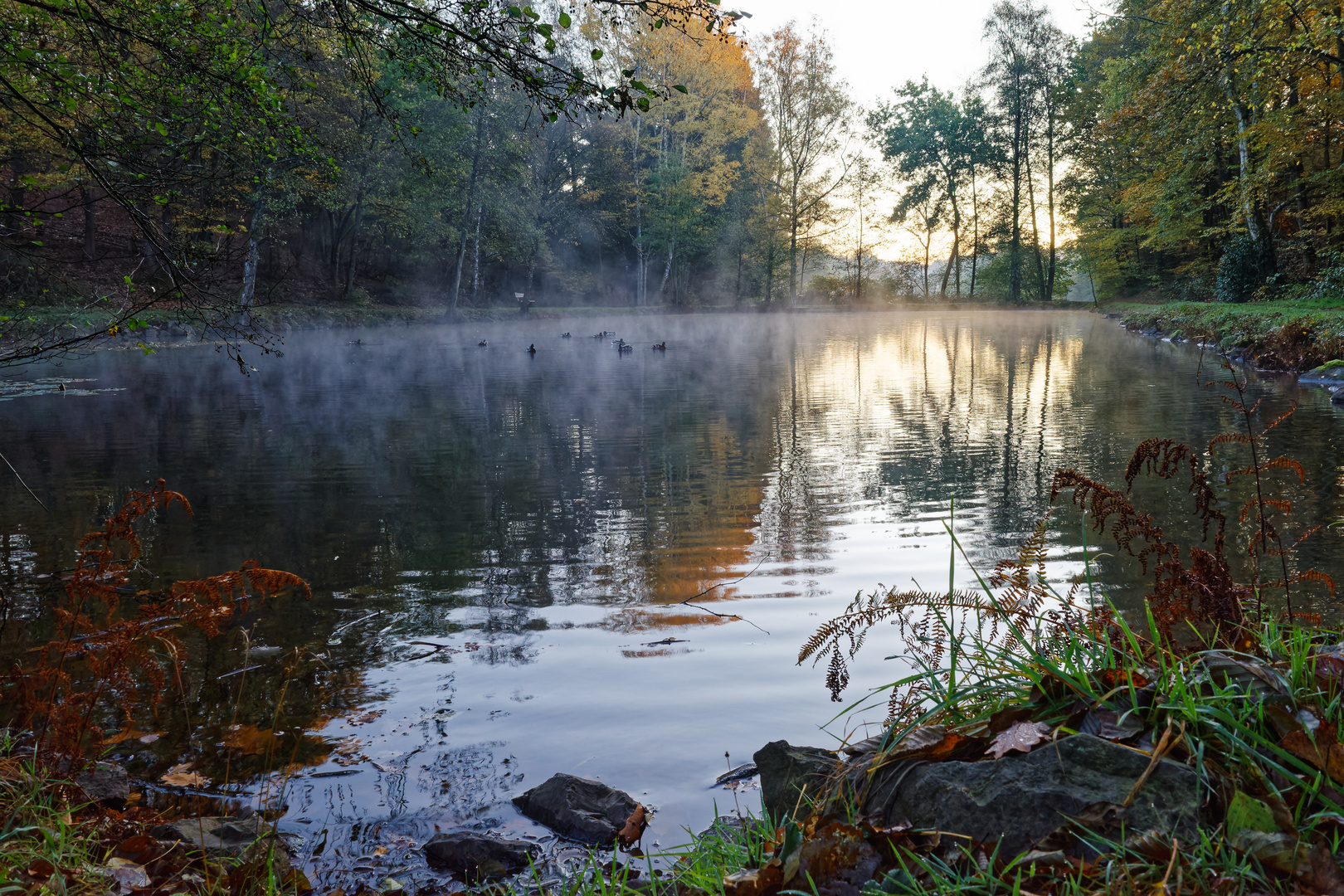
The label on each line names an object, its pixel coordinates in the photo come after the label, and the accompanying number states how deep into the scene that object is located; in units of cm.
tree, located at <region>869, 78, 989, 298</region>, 5822
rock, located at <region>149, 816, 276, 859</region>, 277
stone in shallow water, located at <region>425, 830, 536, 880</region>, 290
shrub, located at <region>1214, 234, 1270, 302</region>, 2514
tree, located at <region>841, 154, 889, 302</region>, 5659
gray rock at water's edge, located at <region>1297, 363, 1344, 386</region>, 1388
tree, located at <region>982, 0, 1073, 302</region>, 5178
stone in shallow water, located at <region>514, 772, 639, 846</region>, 306
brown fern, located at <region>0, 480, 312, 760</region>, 316
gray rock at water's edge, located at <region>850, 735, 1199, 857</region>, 187
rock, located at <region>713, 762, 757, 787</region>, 342
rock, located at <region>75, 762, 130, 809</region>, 316
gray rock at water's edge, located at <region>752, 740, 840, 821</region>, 264
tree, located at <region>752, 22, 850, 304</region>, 4525
